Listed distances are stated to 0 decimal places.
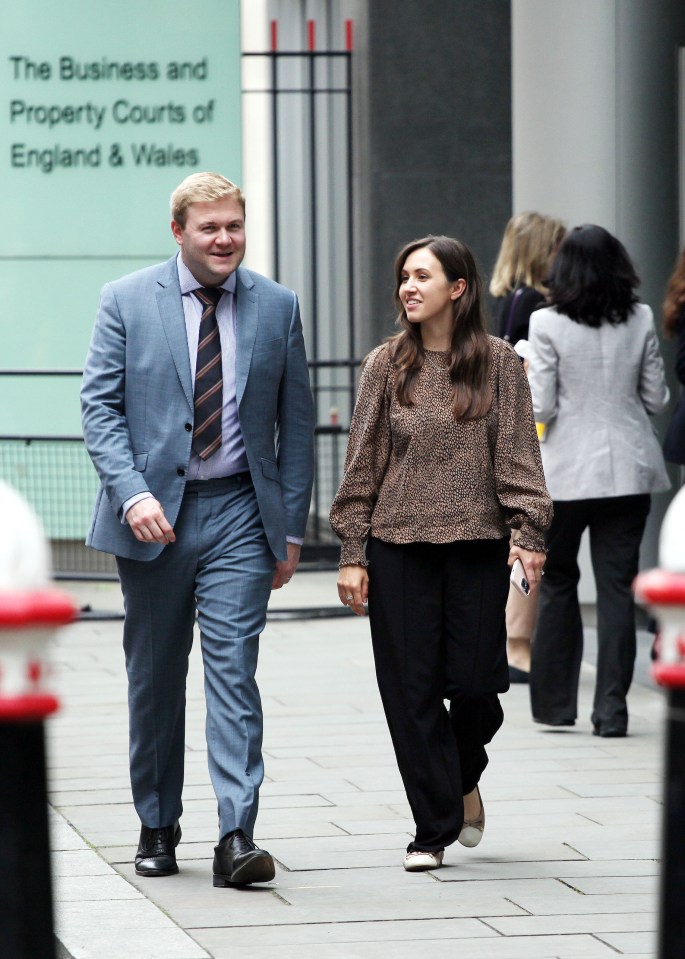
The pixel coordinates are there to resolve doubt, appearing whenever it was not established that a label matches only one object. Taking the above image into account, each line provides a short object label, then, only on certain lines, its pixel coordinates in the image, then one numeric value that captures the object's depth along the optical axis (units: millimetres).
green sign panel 23297
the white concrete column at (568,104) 18906
